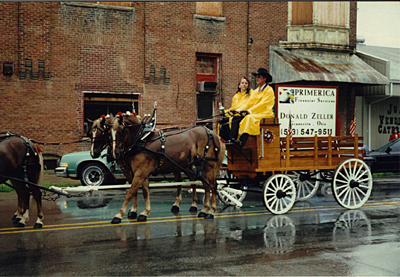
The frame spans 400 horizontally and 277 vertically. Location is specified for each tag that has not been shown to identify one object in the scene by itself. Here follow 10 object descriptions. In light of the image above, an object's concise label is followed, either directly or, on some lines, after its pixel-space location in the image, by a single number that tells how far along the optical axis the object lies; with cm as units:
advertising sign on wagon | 1450
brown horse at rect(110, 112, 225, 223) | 872
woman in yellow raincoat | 1012
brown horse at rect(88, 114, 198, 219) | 852
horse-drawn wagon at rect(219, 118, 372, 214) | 974
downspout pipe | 2709
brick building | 1762
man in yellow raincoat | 962
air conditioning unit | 2052
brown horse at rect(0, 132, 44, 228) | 791
